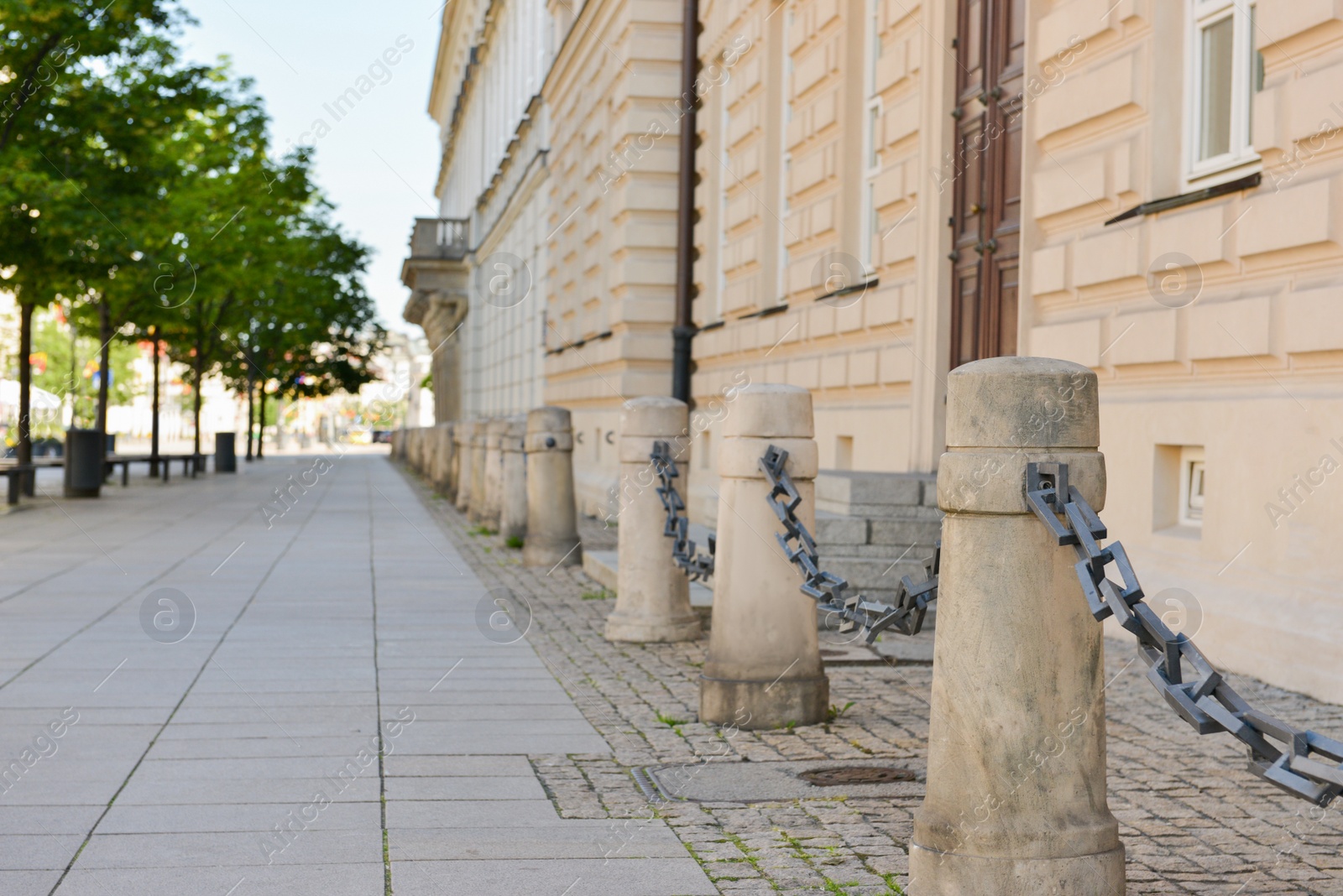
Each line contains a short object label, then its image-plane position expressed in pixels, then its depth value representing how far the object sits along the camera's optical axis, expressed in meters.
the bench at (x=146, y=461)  27.70
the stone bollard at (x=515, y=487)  16.34
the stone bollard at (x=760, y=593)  6.13
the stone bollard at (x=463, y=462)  21.77
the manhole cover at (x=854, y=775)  5.34
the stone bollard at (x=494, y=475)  17.86
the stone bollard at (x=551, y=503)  13.67
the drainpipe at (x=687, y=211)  19.05
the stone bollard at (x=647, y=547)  8.72
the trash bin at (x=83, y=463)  22.86
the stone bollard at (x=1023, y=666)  3.56
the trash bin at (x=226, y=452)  36.91
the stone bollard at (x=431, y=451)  29.94
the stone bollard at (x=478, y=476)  19.97
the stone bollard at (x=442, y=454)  26.30
